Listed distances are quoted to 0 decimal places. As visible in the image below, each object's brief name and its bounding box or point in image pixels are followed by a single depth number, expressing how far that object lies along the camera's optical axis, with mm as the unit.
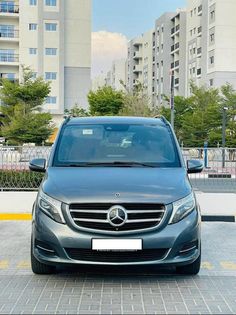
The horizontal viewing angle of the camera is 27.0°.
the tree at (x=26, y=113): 34500
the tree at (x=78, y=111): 50138
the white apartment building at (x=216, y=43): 57938
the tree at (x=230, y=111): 33062
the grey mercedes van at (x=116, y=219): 4844
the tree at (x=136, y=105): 38797
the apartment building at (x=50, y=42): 55938
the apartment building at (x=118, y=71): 132125
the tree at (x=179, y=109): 41625
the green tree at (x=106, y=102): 43656
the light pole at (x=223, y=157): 12633
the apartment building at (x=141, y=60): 90188
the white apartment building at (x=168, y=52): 74000
